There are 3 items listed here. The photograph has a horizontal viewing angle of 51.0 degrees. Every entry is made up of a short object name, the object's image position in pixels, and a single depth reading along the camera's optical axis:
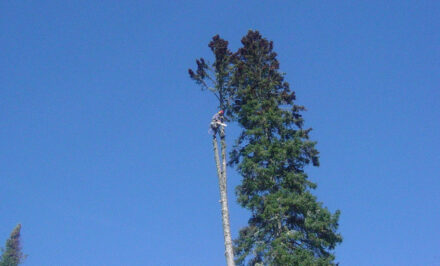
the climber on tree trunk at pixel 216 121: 24.34
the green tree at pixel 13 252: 57.25
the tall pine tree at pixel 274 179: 21.50
